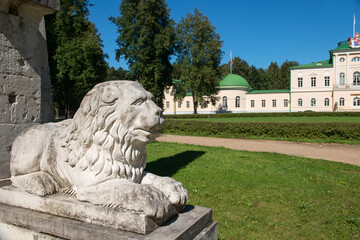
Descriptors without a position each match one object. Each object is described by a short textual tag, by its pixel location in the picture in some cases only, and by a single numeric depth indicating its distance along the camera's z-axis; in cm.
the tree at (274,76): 5975
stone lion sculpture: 210
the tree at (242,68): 6238
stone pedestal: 197
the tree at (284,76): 5903
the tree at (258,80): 6288
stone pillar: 369
